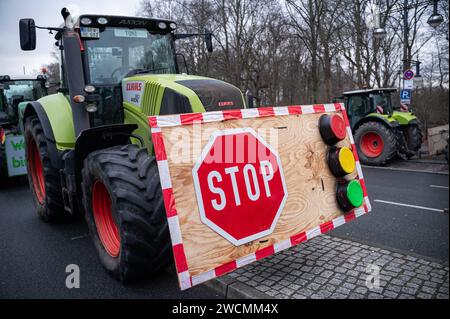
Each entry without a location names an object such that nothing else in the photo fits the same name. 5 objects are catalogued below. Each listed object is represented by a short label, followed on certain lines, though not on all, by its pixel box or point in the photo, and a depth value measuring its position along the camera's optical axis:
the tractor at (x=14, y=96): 8.73
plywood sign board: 2.63
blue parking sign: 12.91
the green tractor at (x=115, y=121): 3.16
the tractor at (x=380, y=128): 10.62
